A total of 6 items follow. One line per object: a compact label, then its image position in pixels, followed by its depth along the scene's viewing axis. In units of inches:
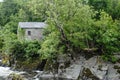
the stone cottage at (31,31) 1263.2
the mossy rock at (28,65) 1008.7
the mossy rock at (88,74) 830.5
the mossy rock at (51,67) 915.5
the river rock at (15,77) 699.7
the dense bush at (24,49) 1045.3
